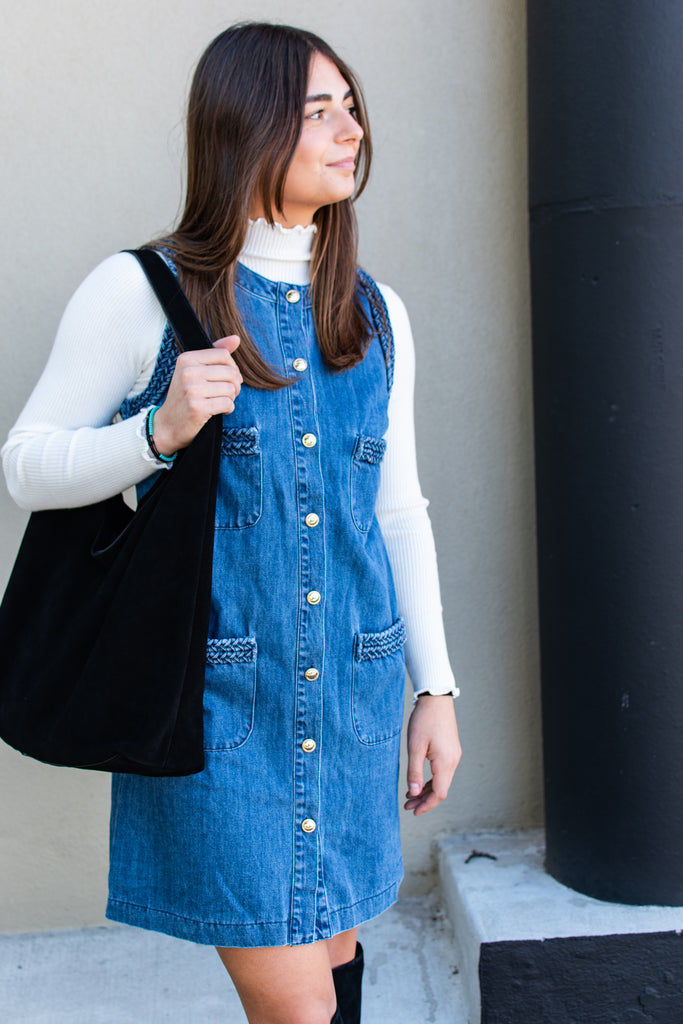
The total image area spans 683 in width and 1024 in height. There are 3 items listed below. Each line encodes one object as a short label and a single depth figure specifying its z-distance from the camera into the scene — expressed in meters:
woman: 1.52
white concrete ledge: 2.14
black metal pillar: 2.08
